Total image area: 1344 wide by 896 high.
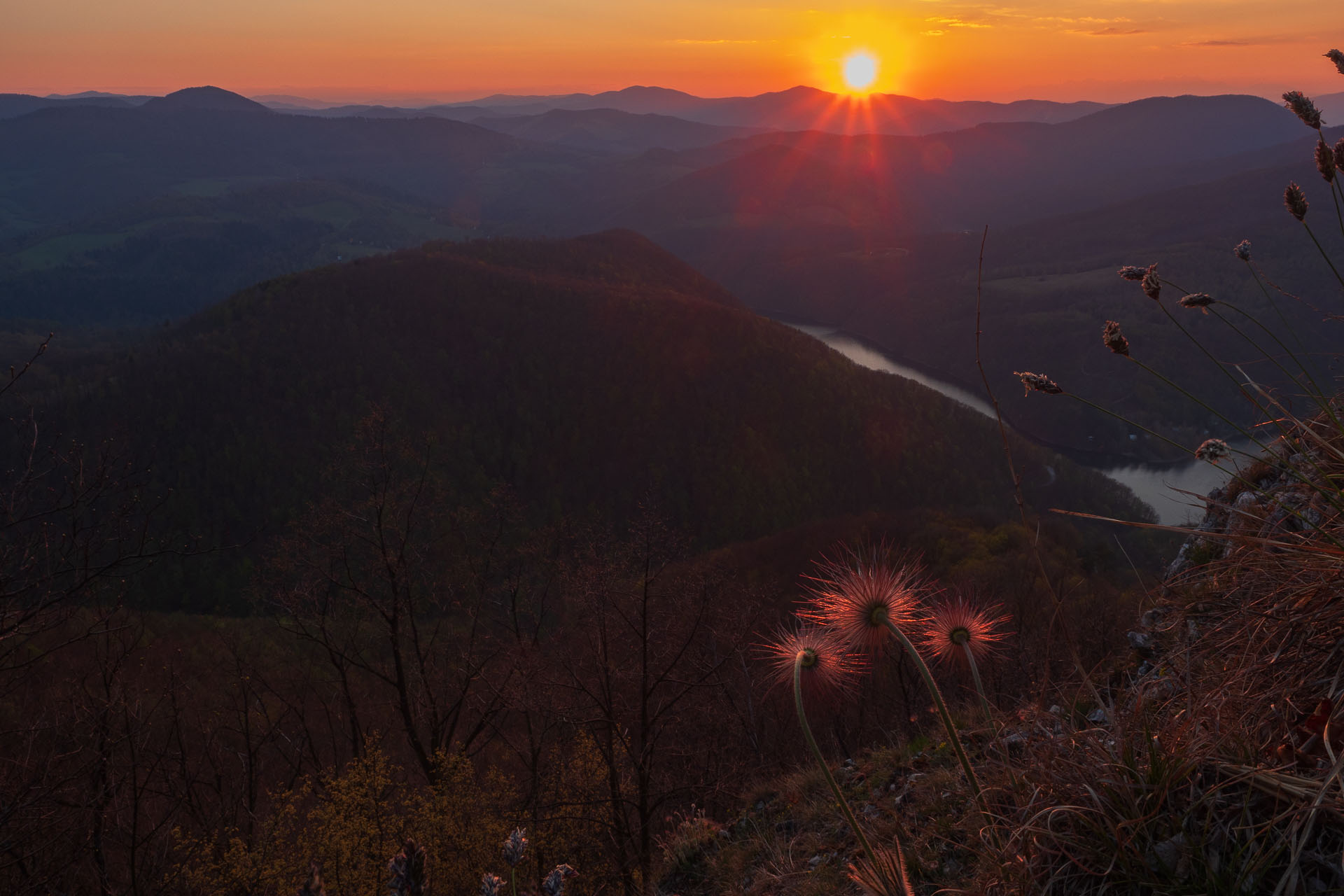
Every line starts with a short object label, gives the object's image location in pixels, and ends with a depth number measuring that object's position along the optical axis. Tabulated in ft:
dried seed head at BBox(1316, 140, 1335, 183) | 11.04
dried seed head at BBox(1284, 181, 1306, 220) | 11.24
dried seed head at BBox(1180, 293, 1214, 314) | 10.83
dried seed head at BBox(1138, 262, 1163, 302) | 11.03
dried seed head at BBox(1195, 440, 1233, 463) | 10.45
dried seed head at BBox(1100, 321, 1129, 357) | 9.61
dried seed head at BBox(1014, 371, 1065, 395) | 9.05
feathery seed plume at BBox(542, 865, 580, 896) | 8.47
